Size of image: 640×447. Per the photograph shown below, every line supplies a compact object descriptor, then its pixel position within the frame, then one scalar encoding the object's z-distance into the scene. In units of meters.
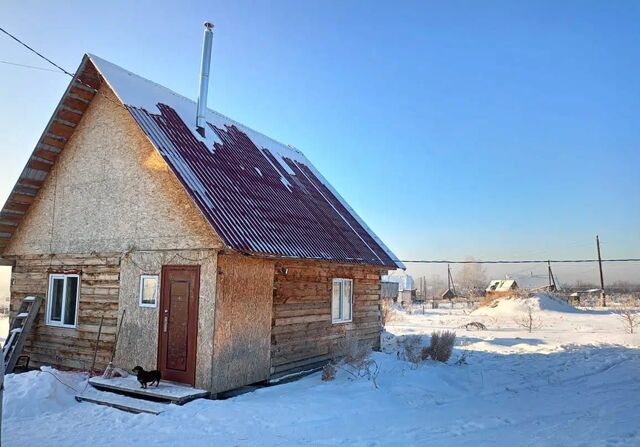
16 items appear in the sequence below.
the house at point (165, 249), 9.98
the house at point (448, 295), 68.62
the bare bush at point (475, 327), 25.86
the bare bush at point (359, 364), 11.33
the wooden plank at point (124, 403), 8.60
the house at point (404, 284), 64.25
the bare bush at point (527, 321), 26.12
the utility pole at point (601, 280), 45.19
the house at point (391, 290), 58.72
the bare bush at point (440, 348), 13.86
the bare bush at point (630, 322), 21.67
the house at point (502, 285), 54.51
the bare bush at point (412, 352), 13.41
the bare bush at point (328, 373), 11.23
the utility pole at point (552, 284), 56.38
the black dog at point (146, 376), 9.40
